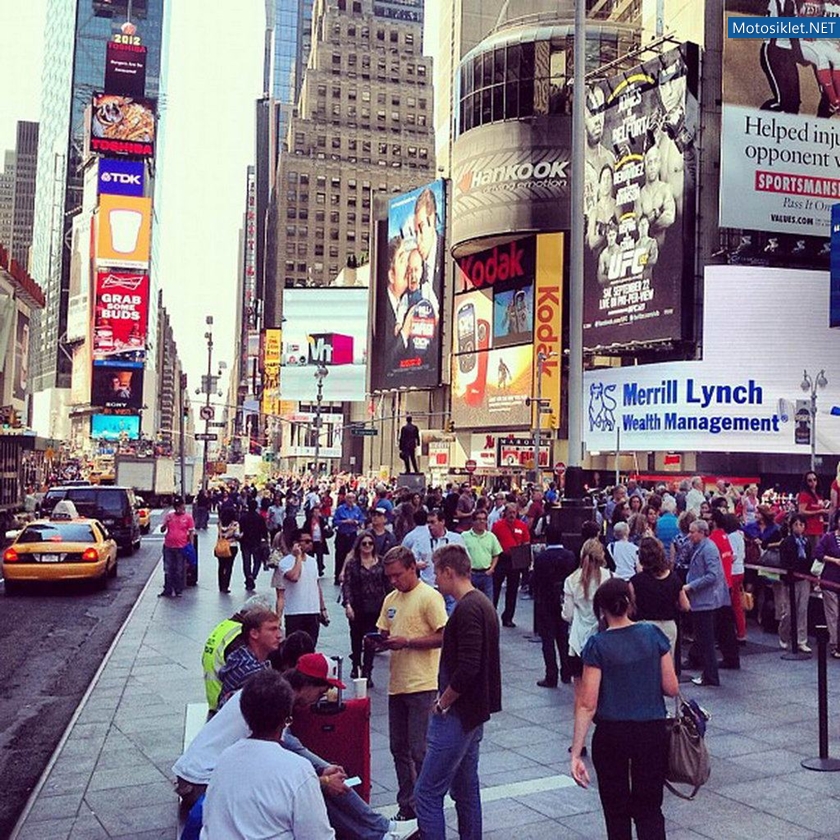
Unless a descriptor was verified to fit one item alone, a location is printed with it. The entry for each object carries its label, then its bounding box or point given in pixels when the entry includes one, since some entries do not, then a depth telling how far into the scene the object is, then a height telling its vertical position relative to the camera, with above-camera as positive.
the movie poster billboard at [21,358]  49.69 +4.04
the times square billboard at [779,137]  46.84 +15.24
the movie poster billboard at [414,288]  74.19 +12.30
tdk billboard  136.62 +36.78
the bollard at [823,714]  7.89 -2.14
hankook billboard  59.16 +16.55
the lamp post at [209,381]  48.06 +2.91
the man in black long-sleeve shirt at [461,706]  5.69 -1.53
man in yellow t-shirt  6.63 -1.51
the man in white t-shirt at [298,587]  10.30 -1.55
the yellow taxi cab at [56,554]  18.92 -2.32
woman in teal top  5.14 -1.46
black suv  27.69 -1.94
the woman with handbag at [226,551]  19.72 -2.27
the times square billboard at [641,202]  46.91 +12.39
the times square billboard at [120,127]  137.12 +44.15
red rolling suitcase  5.86 -1.75
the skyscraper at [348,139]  147.12 +46.14
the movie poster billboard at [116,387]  134.50 +7.10
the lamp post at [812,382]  42.66 +3.16
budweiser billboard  132.38 +16.59
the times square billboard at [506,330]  60.12 +7.55
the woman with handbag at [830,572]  12.53 -1.56
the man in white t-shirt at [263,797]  3.63 -1.33
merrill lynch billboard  47.31 +3.83
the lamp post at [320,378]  54.83 +3.58
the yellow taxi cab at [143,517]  38.17 -3.15
